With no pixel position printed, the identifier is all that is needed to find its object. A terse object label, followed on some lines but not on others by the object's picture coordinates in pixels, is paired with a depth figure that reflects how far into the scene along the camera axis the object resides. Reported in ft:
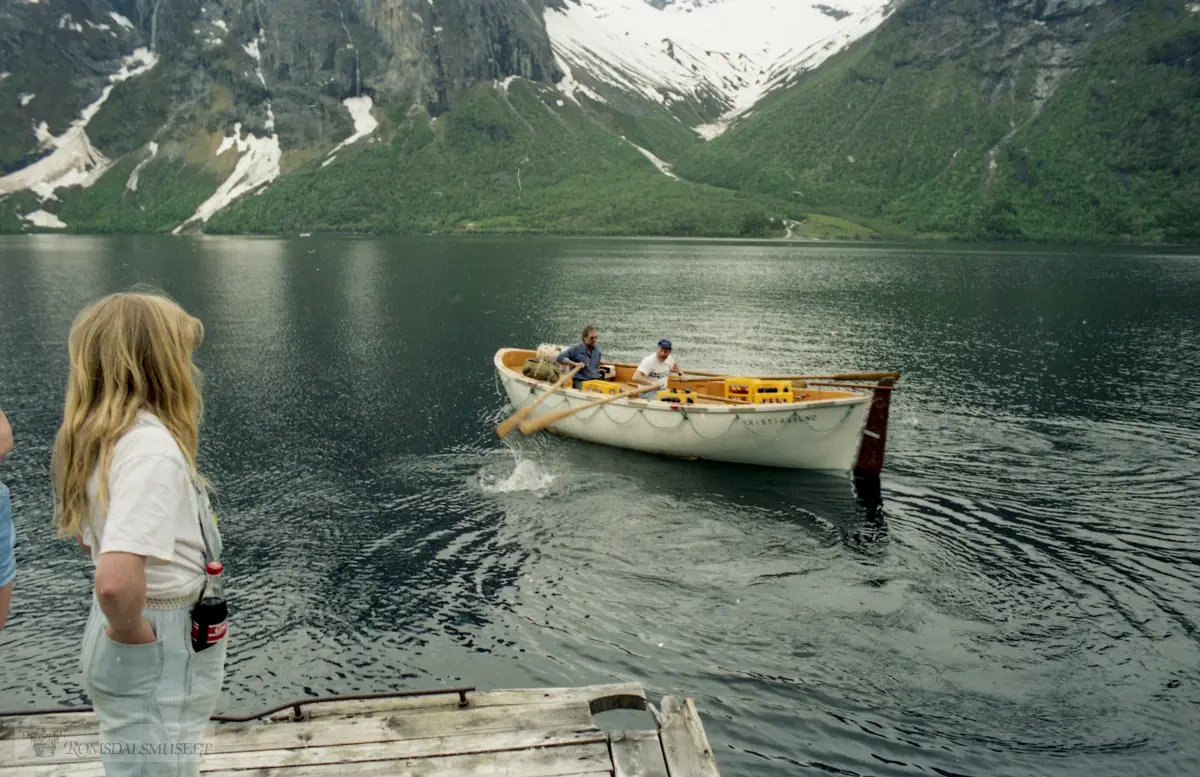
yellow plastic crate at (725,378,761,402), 80.84
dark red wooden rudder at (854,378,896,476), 76.02
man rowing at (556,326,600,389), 92.79
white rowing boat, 75.31
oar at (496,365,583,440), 89.56
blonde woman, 13.30
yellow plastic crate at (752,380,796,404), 78.84
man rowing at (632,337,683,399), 88.99
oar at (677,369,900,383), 77.41
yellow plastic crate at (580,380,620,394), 89.51
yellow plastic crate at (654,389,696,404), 82.07
